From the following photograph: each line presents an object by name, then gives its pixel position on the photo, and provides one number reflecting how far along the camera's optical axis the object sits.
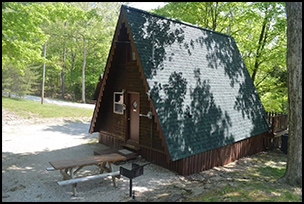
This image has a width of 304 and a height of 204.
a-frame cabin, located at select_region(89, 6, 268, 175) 7.99
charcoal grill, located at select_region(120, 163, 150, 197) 6.02
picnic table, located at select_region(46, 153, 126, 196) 6.20
